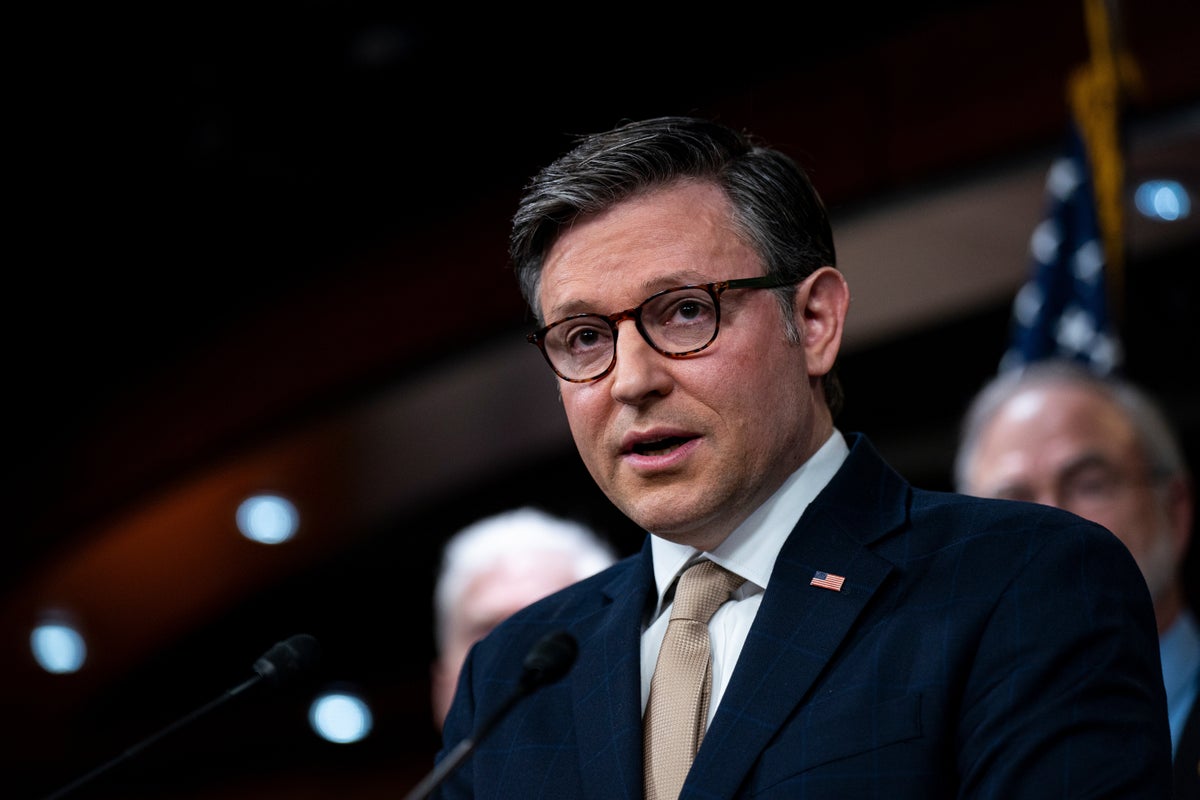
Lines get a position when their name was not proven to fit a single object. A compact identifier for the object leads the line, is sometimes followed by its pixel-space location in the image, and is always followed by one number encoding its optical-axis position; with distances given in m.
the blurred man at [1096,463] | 2.76
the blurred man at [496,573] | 2.99
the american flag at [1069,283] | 3.54
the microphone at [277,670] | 2.13
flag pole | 3.45
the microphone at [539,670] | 2.06
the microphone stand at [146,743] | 2.12
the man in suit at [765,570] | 2.03
